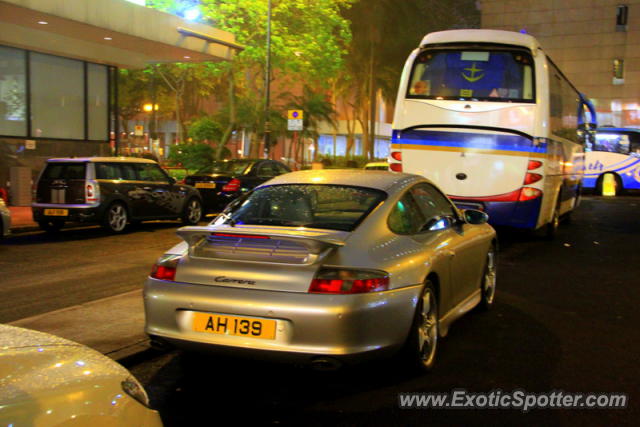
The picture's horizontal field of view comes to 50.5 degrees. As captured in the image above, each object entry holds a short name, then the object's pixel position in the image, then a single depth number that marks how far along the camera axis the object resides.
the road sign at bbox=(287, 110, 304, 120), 25.33
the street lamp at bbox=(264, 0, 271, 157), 26.92
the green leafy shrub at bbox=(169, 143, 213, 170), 30.39
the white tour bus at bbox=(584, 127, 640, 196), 28.03
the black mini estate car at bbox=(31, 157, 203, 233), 13.30
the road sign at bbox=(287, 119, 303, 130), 24.75
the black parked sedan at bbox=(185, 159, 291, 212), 16.92
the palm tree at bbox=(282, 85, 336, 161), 48.06
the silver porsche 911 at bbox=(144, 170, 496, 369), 4.13
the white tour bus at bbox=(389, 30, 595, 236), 11.51
